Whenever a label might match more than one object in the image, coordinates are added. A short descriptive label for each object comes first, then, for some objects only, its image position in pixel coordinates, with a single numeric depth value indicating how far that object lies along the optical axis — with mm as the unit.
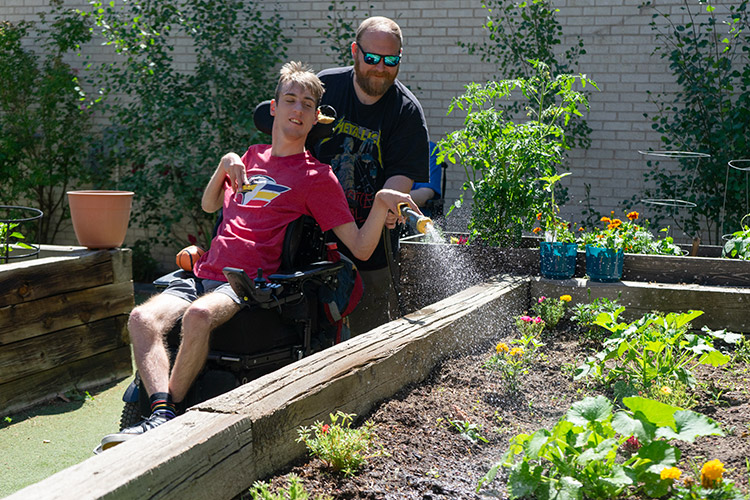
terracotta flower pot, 3818
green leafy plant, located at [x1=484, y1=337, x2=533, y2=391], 2680
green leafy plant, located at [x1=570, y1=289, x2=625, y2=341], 3197
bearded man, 3201
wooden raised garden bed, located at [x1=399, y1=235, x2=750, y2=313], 3787
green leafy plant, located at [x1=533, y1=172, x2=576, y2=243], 3891
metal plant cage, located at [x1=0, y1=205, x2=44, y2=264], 3748
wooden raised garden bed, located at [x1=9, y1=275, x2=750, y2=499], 1484
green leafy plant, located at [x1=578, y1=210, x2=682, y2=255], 3912
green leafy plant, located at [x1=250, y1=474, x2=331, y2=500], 1635
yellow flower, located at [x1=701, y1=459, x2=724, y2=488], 1576
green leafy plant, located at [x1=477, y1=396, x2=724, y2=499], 1629
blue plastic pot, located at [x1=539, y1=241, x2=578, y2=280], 3785
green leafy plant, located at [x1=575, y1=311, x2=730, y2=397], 2453
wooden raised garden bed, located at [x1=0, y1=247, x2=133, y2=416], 3420
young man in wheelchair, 2695
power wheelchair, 2543
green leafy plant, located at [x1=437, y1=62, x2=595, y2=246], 3934
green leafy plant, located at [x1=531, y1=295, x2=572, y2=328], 3439
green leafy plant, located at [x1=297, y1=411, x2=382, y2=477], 1888
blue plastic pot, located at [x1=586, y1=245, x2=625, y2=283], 3697
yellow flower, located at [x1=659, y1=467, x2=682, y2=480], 1591
